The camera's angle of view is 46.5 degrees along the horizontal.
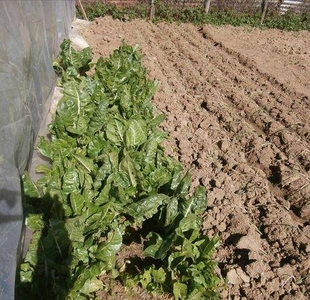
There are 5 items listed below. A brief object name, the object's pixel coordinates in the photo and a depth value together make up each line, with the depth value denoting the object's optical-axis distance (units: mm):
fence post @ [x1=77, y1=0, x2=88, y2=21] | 11127
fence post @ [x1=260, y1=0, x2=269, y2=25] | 12828
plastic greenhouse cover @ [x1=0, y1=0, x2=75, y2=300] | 2145
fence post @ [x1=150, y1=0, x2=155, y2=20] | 12102
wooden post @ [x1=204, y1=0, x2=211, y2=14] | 12709
